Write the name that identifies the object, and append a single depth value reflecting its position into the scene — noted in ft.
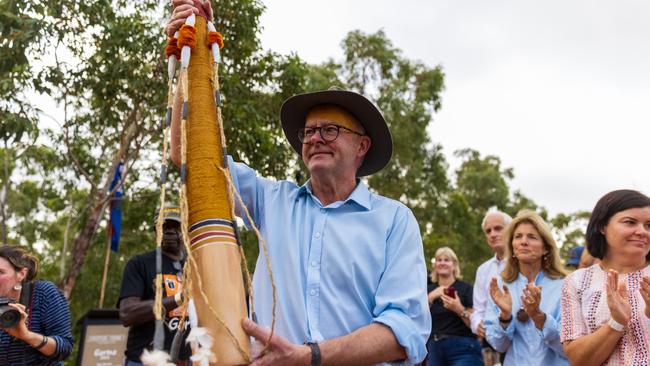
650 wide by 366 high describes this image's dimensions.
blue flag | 35.87
